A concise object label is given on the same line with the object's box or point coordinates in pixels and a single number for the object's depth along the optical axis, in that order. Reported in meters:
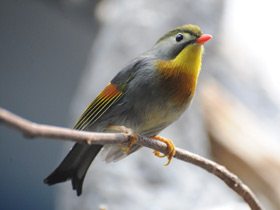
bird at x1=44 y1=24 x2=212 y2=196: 2.88
